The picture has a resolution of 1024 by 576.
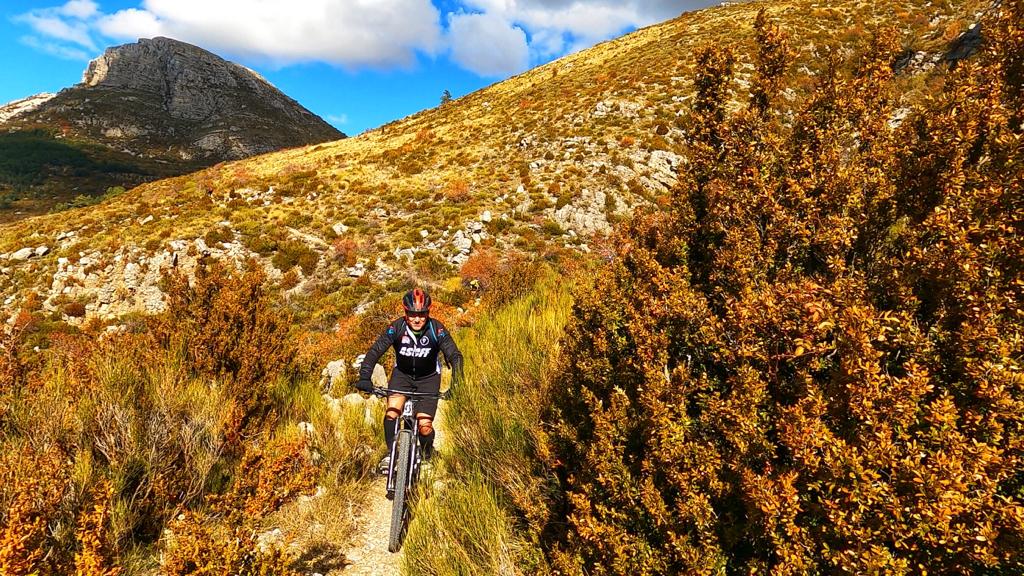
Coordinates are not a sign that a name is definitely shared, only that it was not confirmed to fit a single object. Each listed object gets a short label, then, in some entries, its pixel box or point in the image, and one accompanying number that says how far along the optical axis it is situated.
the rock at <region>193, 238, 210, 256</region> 15.80
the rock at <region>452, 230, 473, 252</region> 15.59
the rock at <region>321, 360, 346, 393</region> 7.42
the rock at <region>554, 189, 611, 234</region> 16.70
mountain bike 4.15
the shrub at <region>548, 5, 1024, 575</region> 1.60
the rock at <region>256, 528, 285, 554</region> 3.88
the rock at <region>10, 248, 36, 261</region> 16.91
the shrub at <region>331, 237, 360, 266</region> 15.84
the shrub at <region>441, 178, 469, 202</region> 20.11
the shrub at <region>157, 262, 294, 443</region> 5.53
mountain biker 4.96
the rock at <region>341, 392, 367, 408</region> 6.45
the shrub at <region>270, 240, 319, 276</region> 15.66
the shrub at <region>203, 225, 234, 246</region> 16.42
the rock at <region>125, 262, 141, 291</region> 14.92
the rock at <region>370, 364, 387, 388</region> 7.57
